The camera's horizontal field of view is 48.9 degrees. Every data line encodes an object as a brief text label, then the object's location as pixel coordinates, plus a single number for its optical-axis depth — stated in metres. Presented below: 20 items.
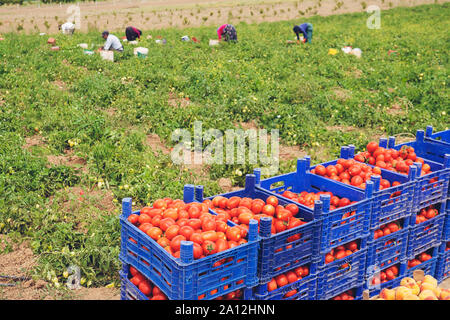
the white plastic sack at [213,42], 16.50
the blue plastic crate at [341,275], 4.11
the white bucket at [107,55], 13.38
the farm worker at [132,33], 16.95
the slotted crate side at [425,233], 4.86
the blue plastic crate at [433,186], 4.78
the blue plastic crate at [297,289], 3.61
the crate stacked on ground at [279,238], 3.57
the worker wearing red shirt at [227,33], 16.89
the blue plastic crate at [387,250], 4.51
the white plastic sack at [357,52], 16.07
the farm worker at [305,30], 18.12
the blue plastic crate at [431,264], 5.11
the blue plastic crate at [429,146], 5.96
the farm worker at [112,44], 14.26
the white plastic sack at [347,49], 16.39
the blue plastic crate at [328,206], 3.97
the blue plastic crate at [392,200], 4.41
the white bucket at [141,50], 14.20
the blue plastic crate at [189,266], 3.14
